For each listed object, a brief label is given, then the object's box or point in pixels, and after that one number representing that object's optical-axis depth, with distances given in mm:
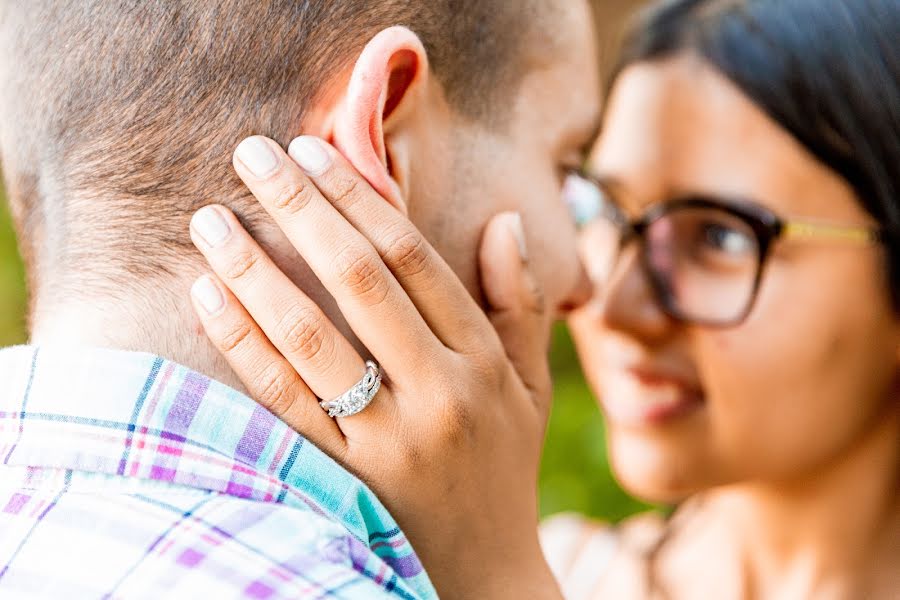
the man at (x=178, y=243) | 531
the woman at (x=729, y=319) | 605
